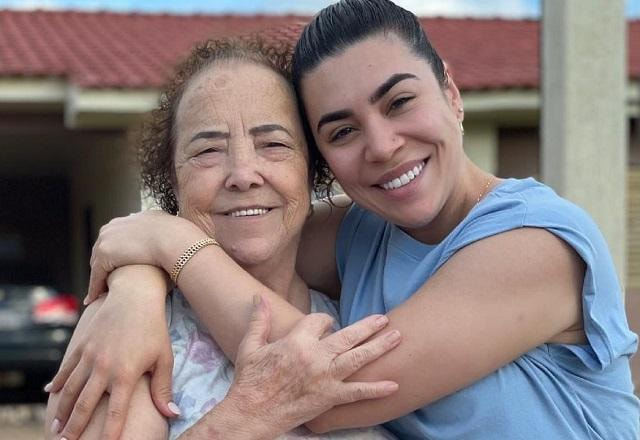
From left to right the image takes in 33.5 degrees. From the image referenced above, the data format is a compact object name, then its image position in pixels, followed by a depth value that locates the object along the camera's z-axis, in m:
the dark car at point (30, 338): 9.54
